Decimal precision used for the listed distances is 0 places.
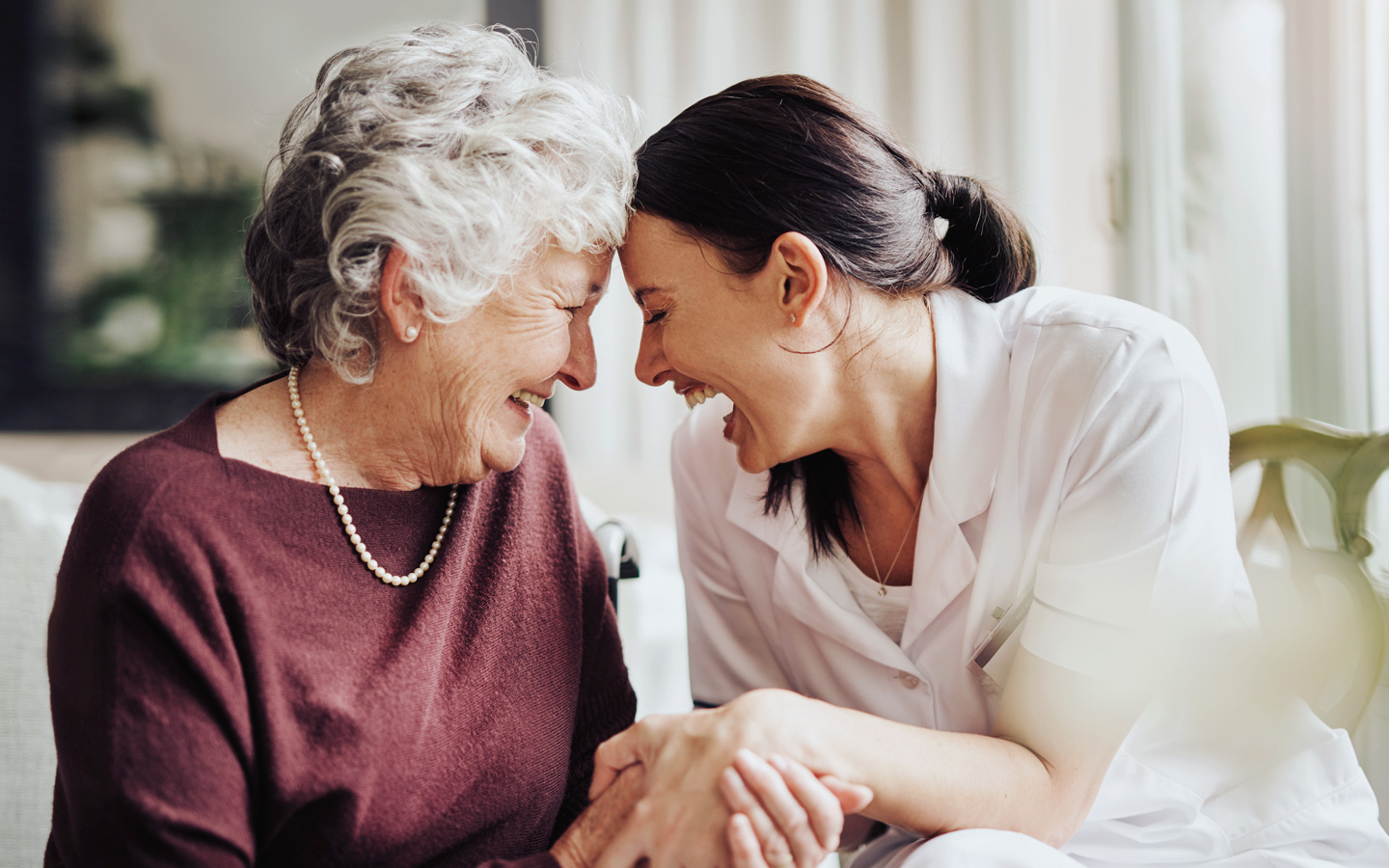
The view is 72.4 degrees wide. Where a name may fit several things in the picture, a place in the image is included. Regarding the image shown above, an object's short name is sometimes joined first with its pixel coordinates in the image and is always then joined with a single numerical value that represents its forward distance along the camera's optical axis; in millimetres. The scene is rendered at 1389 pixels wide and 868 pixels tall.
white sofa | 1312
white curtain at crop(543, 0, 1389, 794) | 1797
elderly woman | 816
